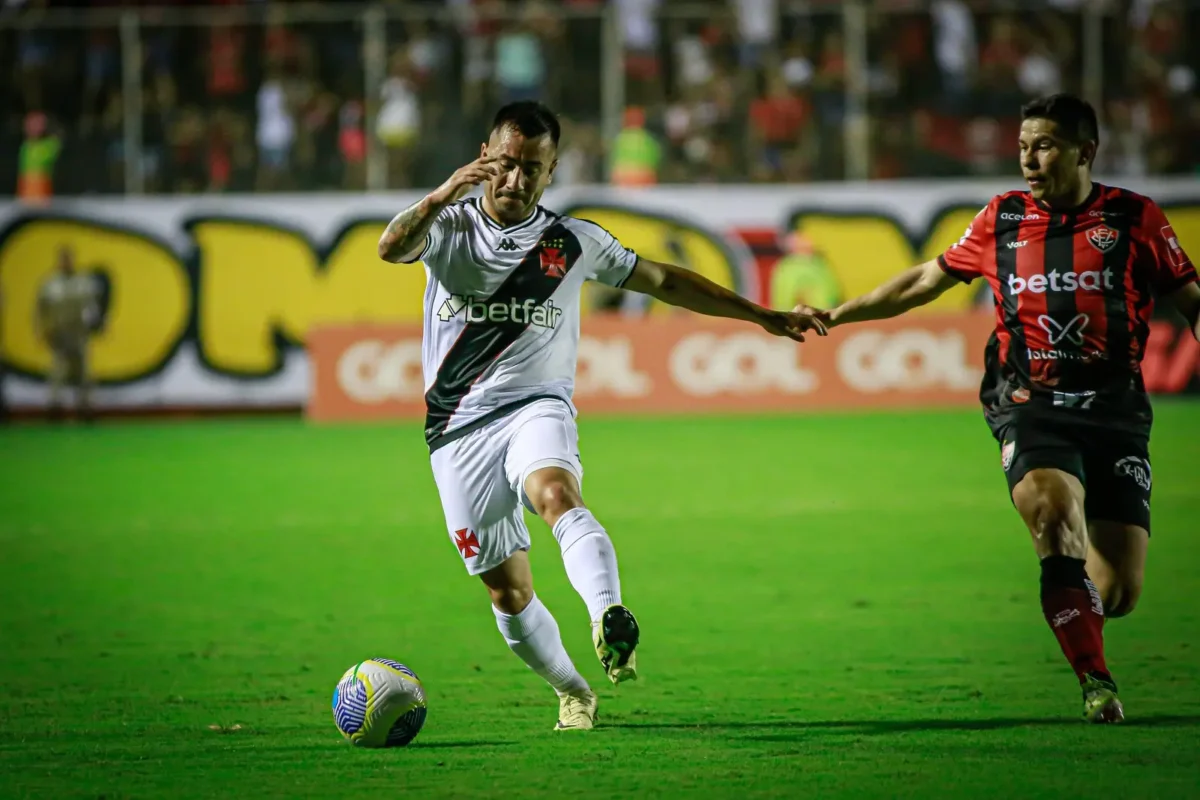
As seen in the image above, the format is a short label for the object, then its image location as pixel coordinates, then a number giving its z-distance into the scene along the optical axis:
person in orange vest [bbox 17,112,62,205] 48.31
